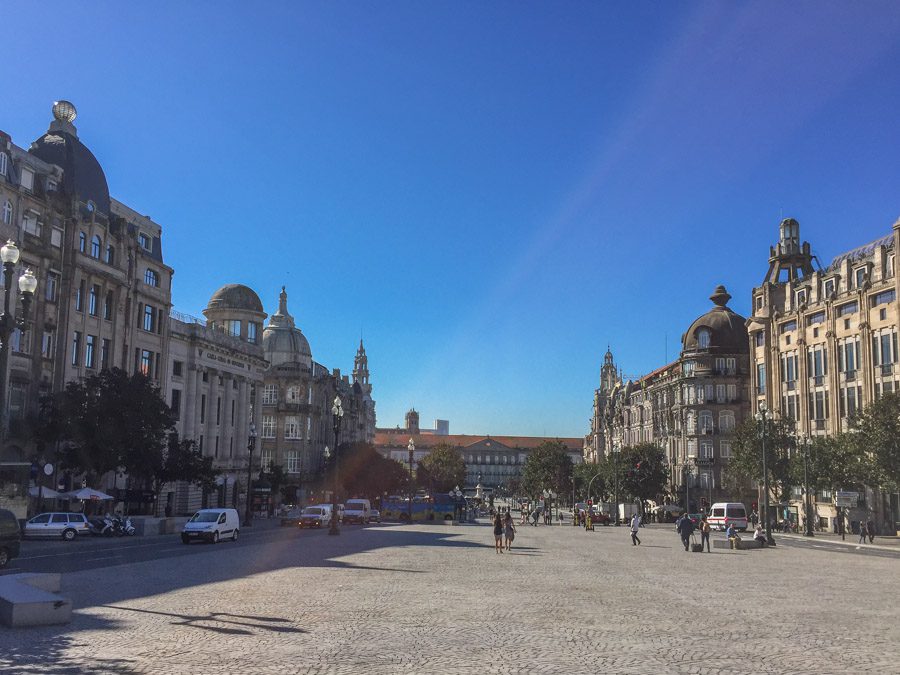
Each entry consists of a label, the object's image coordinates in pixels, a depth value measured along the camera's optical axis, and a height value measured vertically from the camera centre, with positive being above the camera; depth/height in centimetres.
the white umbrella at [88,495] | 4666 -225
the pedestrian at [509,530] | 3328 -264
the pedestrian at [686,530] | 3584 -265
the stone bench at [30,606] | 1314 -245
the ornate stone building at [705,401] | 8788 +749
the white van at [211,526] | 3650 -308
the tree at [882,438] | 4609 +199
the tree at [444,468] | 16475 -92
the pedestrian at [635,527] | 3916 -281
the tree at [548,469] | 11562 -46
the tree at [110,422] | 4631 +190
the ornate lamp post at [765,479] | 4278 -47
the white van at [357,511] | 6481 -393
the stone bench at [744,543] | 3911 -351
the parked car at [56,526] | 3847 -335
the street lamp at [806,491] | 5278 -127
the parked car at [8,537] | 2298 -236
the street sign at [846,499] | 5472 -174
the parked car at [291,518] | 6056 -430
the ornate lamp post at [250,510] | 5575 -366
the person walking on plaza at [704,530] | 3603 -263
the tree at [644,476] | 8314 -77
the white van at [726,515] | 5571 -312
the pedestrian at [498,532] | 3212 -261
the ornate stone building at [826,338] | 5716 +1041
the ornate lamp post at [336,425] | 4262 +200
